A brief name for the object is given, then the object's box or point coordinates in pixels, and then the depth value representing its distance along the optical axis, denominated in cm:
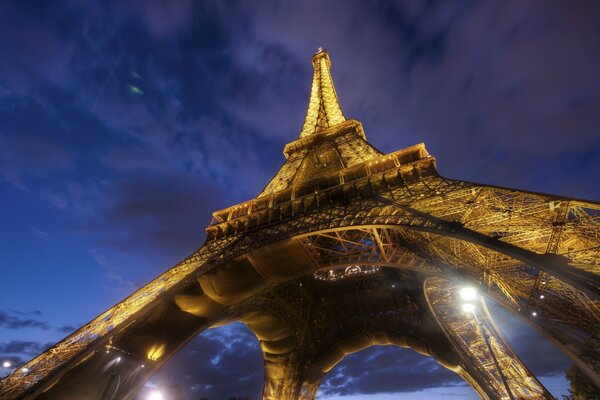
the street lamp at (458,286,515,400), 852
